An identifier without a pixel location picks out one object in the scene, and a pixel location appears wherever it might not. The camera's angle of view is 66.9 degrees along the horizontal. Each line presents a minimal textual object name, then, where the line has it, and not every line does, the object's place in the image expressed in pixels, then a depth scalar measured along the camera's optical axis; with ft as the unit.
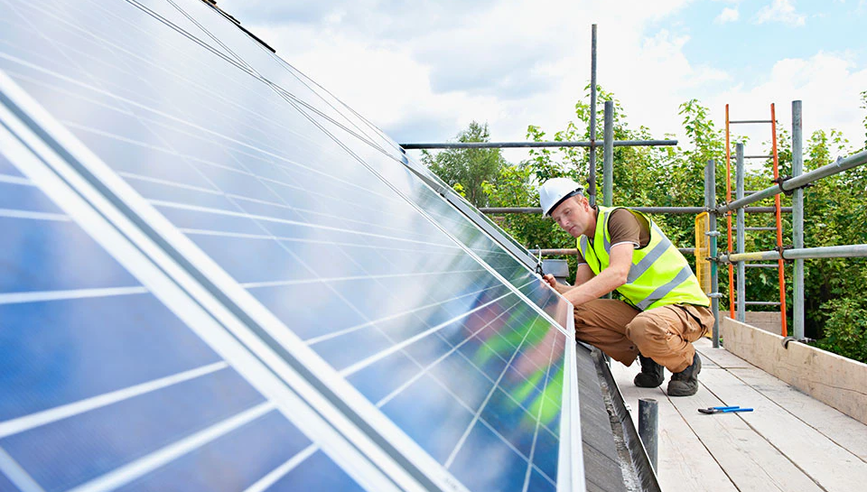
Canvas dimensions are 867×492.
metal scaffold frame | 12.17
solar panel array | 1.37
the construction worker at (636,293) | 12.57
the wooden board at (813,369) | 10.56
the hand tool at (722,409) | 11.37
